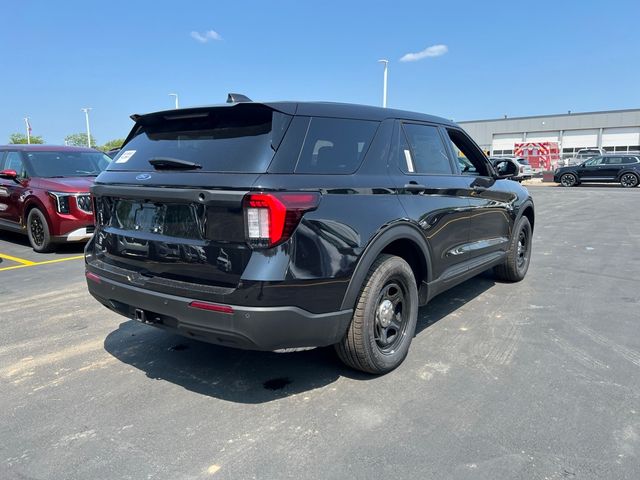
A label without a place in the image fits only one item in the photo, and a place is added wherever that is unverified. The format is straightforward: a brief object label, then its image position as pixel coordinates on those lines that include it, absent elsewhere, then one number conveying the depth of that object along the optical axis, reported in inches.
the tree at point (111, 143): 2994.6
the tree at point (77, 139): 3208.7
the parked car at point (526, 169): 1187.3
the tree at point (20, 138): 2608.3
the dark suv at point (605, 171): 986.1
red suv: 295.1
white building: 2068.2
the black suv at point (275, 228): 102.9
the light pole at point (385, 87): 1178.6
